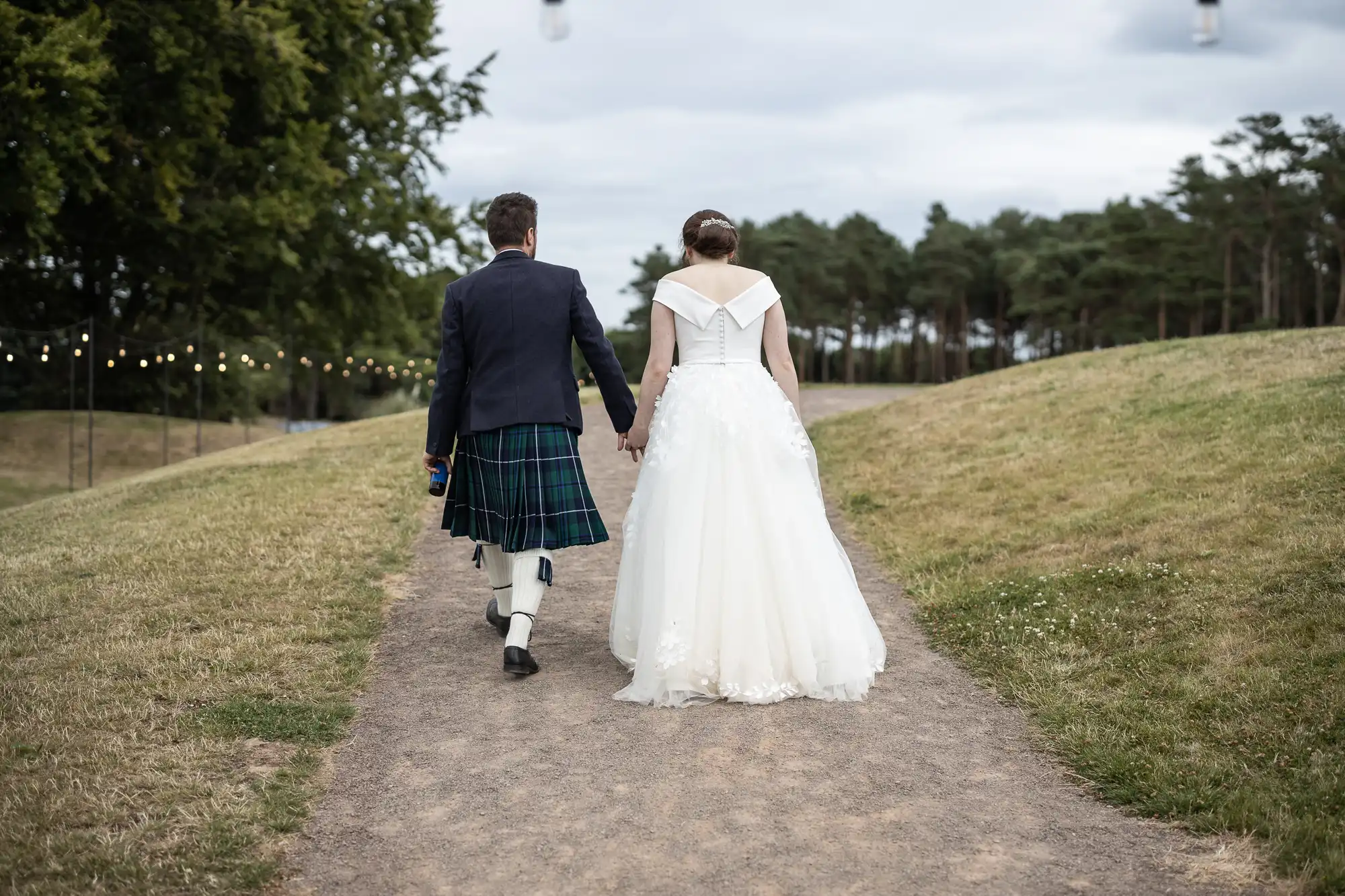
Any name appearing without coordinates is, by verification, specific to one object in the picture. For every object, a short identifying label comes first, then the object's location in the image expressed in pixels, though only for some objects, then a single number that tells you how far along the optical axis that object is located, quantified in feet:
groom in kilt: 18.85
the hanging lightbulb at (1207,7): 12.21
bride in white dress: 17.74
